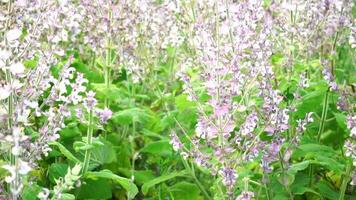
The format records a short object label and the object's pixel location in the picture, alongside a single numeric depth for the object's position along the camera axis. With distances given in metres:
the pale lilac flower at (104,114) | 3.40
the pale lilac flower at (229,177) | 2.96
